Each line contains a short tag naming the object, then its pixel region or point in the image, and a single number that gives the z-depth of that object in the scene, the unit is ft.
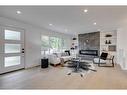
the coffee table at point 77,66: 11.51
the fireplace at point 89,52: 19.22
